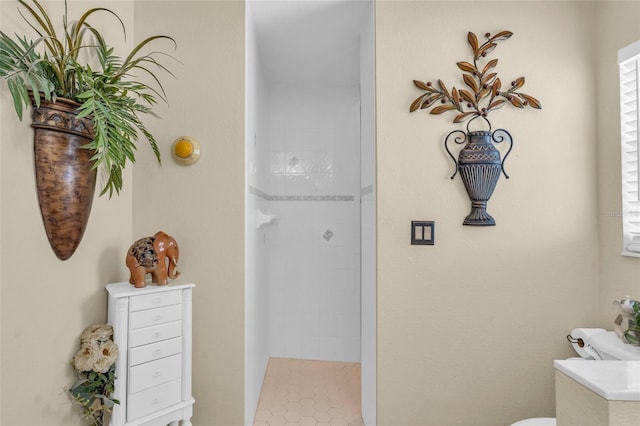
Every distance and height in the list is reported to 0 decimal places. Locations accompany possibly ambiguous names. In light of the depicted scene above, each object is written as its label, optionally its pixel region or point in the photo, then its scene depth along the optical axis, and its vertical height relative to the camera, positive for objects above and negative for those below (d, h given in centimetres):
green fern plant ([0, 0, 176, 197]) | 107 +50
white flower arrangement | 136 -66
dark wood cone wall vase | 122 +19
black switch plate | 174 -7
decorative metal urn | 167 +26
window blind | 152 +35
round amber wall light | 168 +35
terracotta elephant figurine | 152 -19
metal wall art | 170 +61
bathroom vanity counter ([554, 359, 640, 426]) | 53 -29
